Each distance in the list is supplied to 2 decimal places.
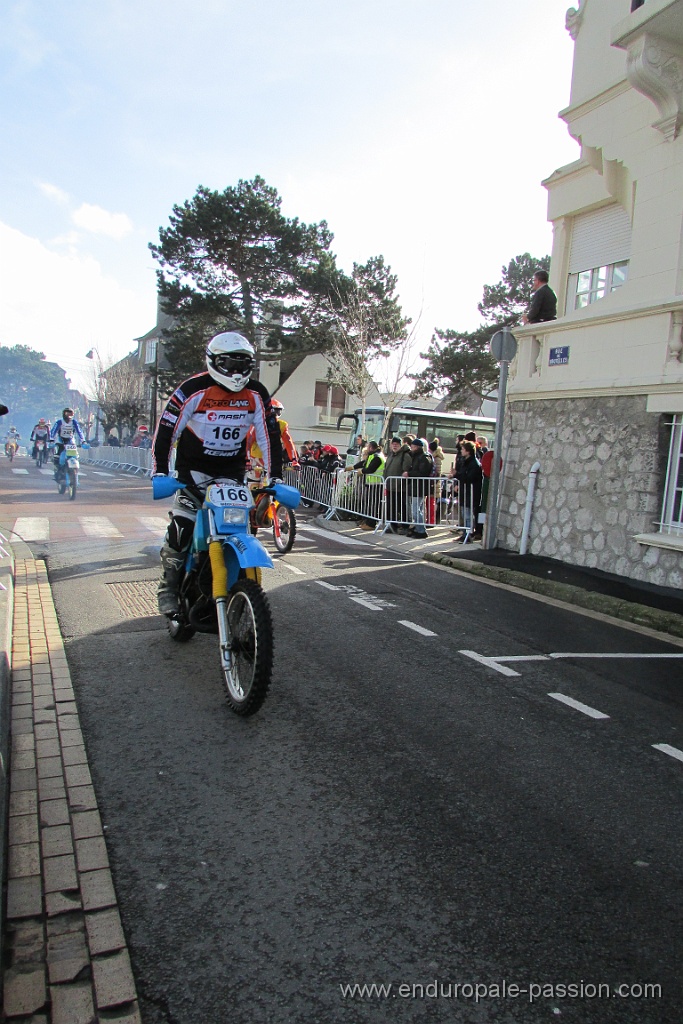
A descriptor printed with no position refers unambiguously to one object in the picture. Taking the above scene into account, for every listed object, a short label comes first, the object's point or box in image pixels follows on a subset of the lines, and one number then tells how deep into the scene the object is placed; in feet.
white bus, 99.81
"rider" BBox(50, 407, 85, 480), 56.70
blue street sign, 36.29
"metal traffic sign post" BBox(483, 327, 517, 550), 37.24
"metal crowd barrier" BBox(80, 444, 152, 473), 107.96
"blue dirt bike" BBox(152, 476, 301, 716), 13.88
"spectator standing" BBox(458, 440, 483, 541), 44.44
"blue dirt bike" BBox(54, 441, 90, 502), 56.90
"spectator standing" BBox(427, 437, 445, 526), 47.06
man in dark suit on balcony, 38.52
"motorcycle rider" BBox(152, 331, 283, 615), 16.44
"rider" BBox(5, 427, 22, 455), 110.60
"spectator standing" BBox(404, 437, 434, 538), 46.42
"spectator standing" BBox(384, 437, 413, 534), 46.85
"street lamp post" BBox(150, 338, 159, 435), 132.26
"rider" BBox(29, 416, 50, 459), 100.57
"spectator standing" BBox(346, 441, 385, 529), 48.32
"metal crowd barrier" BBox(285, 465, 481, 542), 45.57
